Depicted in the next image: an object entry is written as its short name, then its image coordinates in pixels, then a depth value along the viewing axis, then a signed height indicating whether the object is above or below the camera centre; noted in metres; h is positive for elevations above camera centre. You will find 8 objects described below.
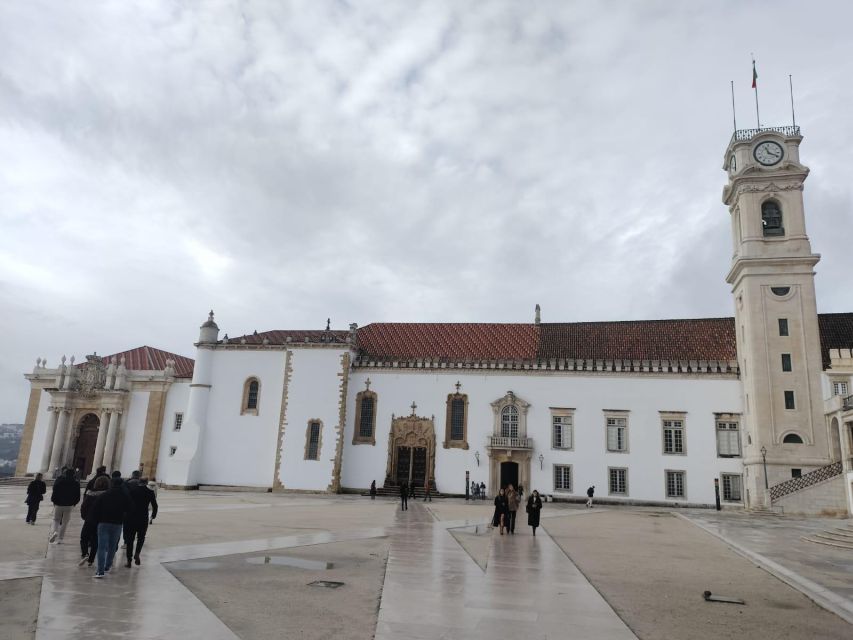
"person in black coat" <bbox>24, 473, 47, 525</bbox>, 15.91 -1.17
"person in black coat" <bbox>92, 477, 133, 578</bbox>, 9.38 -1.00
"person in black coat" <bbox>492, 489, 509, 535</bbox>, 17.44 -1.04
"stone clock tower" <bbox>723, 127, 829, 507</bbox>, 31.22 +9.00
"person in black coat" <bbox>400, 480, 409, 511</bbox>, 26.11 -1.15
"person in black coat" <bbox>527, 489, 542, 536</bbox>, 17.22 -1.04
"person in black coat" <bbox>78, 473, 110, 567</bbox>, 10.00 -1.35
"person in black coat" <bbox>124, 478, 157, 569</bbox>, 10.34 -1.05
